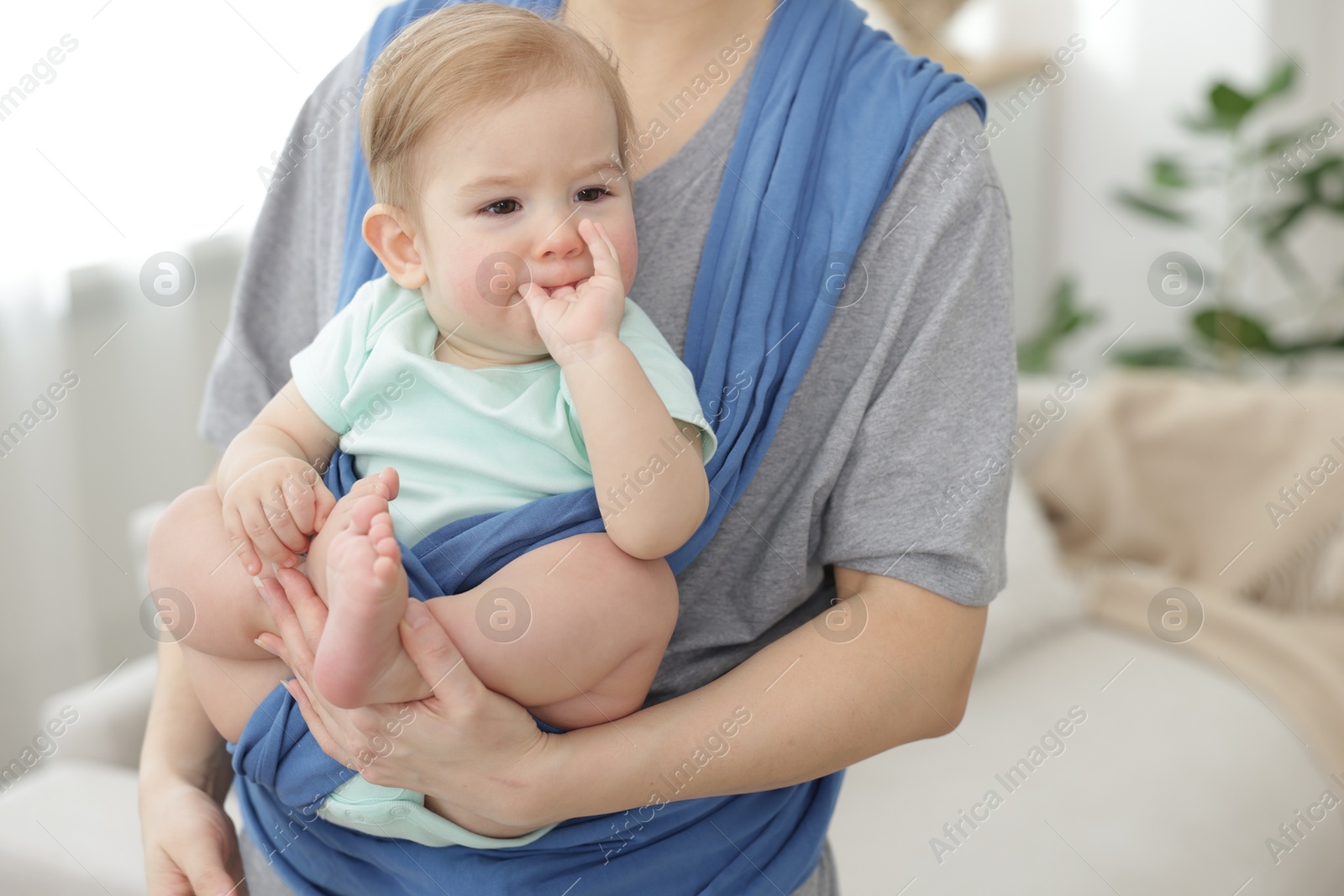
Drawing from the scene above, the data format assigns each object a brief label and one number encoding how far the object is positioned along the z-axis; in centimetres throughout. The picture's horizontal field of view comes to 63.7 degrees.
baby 72
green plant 283
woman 75
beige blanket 213
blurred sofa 162
